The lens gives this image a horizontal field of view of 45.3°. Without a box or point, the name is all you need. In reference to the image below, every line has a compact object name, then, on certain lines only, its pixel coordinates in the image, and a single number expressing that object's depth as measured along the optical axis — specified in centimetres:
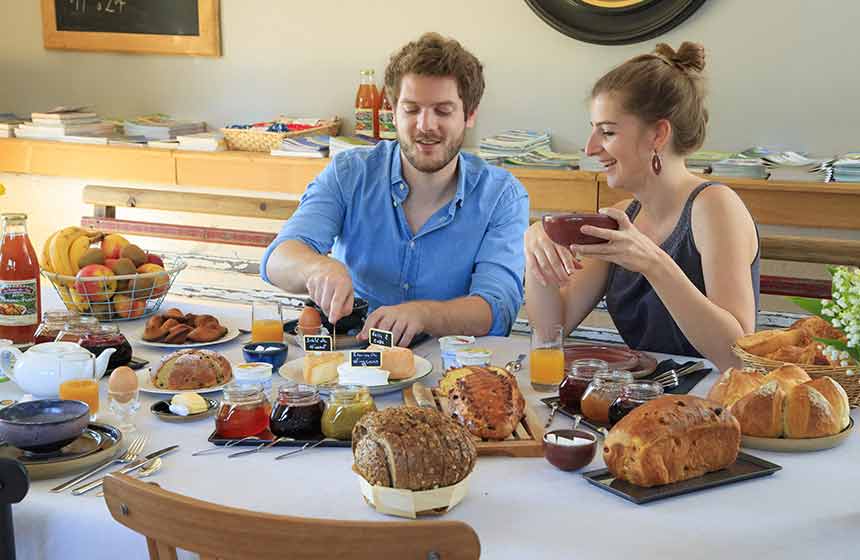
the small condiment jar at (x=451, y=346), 189
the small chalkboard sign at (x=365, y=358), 174
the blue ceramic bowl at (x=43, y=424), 145
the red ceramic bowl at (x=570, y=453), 144
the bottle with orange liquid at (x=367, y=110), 387
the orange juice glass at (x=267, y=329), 210
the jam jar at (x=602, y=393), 163
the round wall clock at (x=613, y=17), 348
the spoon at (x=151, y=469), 144
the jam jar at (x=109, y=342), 192
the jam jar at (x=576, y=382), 171
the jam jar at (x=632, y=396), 157
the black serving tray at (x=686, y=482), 135
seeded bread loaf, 128
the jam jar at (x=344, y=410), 156
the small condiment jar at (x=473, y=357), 181
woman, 211
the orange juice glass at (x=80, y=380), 167
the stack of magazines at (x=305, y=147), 381
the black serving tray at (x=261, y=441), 154
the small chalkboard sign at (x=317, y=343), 188
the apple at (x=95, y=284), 224
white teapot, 174
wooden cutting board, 151
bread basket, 168
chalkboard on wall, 427
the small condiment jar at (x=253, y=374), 169
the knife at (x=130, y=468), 139
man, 252
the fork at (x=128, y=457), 141
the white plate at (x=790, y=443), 153
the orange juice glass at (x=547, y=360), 185
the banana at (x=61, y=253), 230
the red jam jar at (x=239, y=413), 157
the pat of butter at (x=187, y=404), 167
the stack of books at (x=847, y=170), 314
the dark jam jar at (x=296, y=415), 156
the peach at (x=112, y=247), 238
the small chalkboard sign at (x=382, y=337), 191
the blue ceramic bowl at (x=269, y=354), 194
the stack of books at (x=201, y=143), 404
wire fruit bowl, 225
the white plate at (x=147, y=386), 177
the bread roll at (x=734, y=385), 160
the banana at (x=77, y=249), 231
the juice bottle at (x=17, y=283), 209
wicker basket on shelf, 392
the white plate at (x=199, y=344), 210
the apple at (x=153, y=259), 241
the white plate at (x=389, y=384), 178
